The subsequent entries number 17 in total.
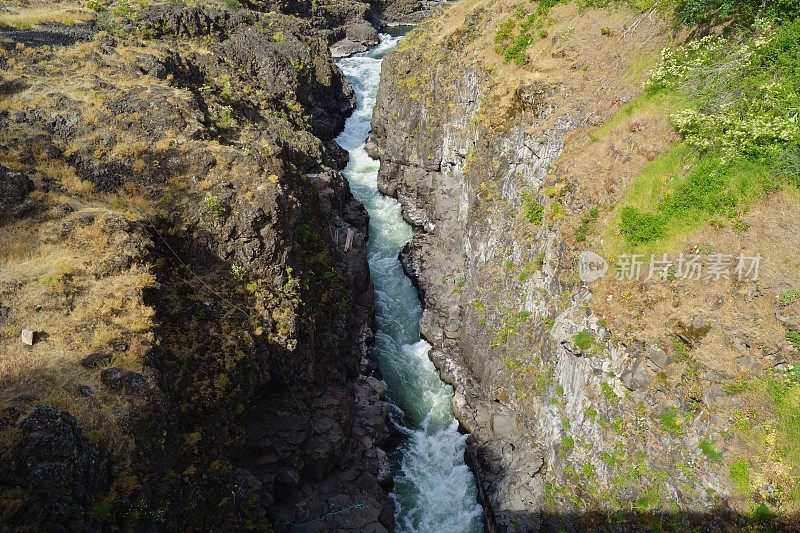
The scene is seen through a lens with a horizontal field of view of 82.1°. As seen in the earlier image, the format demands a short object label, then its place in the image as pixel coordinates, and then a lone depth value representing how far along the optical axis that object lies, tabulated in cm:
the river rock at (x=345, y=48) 6681
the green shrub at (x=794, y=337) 1408
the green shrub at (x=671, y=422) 1576
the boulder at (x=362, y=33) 7206
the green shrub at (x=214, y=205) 2186
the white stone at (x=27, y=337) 1433
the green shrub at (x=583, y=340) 1889
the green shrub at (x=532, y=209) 2452
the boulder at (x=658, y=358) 1623
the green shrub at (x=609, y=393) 1775
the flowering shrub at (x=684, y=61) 1947
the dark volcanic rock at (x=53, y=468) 1070
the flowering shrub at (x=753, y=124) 1574
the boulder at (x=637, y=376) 1679
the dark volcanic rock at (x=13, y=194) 1852
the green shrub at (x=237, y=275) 2166
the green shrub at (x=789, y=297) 1441
